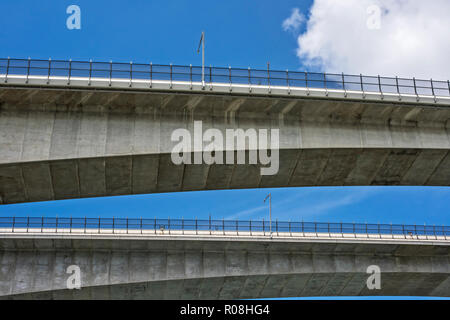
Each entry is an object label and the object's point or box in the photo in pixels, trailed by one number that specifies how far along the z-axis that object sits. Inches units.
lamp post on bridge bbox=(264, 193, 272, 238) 1368.1
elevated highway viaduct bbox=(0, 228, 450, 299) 1273.4
